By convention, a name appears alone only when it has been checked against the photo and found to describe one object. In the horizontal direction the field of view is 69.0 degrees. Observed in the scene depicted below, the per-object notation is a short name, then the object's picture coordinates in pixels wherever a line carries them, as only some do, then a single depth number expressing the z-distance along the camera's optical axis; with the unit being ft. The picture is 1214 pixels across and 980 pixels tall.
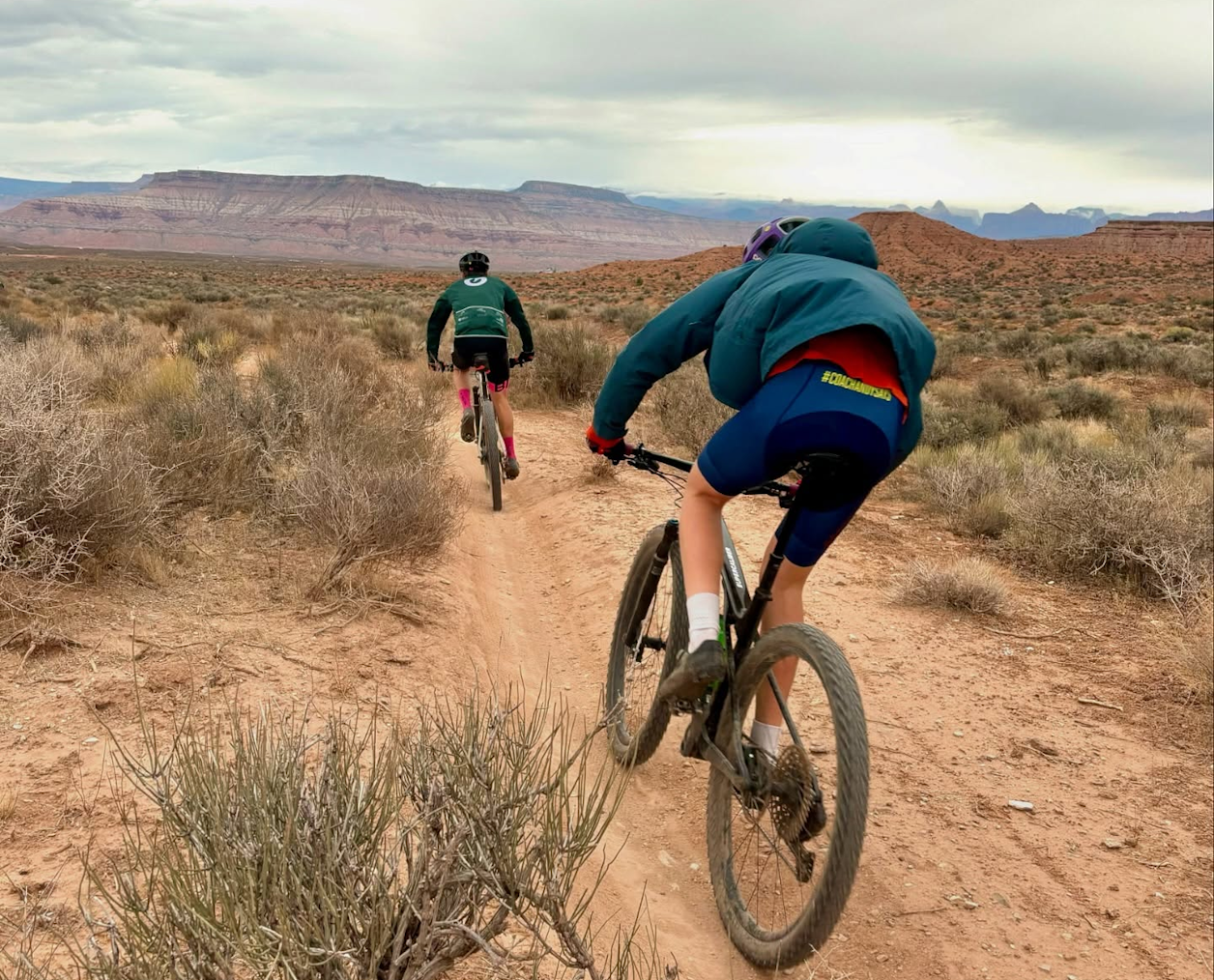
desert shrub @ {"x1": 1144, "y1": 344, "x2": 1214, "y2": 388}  49.62
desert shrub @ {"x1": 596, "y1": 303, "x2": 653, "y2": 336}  64.69
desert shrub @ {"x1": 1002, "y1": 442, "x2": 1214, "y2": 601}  18.42
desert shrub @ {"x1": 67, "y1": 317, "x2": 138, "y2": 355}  35.06
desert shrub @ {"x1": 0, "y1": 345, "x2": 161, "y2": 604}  12.91
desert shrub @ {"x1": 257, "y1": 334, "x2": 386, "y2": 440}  22.50
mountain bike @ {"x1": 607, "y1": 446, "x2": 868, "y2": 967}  6.99
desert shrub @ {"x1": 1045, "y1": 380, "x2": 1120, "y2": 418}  40.09
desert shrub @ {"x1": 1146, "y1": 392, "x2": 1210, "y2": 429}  35.99
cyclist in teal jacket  7.21
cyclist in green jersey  24.27
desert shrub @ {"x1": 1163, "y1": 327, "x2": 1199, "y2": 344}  69.82
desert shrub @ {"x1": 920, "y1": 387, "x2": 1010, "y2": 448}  32.76
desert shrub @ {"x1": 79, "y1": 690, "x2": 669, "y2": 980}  5.14
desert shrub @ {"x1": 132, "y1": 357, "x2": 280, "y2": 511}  17.97
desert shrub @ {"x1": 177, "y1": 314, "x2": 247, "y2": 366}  36.65
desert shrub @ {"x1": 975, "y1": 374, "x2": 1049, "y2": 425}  38.96
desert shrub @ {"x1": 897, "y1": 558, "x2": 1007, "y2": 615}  17.24
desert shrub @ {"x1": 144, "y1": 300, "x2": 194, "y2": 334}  53.88
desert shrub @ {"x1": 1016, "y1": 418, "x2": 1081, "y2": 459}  28.21
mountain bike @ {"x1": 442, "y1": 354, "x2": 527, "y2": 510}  23.81
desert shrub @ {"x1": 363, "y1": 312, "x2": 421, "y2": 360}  49.44
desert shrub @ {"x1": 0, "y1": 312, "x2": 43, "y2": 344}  35.34
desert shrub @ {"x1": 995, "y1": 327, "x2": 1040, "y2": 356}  63.72
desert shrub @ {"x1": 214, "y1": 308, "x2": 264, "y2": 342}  47.75
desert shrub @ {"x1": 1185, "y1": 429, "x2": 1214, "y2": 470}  28.48
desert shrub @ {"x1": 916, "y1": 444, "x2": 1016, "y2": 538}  22.44
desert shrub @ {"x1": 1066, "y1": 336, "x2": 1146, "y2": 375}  54.29
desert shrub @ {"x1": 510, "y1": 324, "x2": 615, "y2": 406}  37.32
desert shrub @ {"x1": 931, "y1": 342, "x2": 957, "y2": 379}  54.19
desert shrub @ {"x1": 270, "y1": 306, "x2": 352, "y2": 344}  39.78
